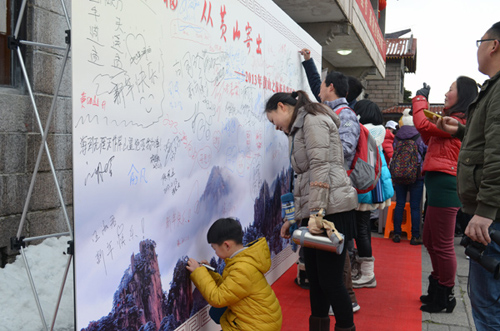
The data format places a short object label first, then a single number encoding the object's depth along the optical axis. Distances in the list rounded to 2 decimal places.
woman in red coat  3.71
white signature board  2.04
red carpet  3.81
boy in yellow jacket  2.80
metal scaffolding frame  1.98
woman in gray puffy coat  2.87
